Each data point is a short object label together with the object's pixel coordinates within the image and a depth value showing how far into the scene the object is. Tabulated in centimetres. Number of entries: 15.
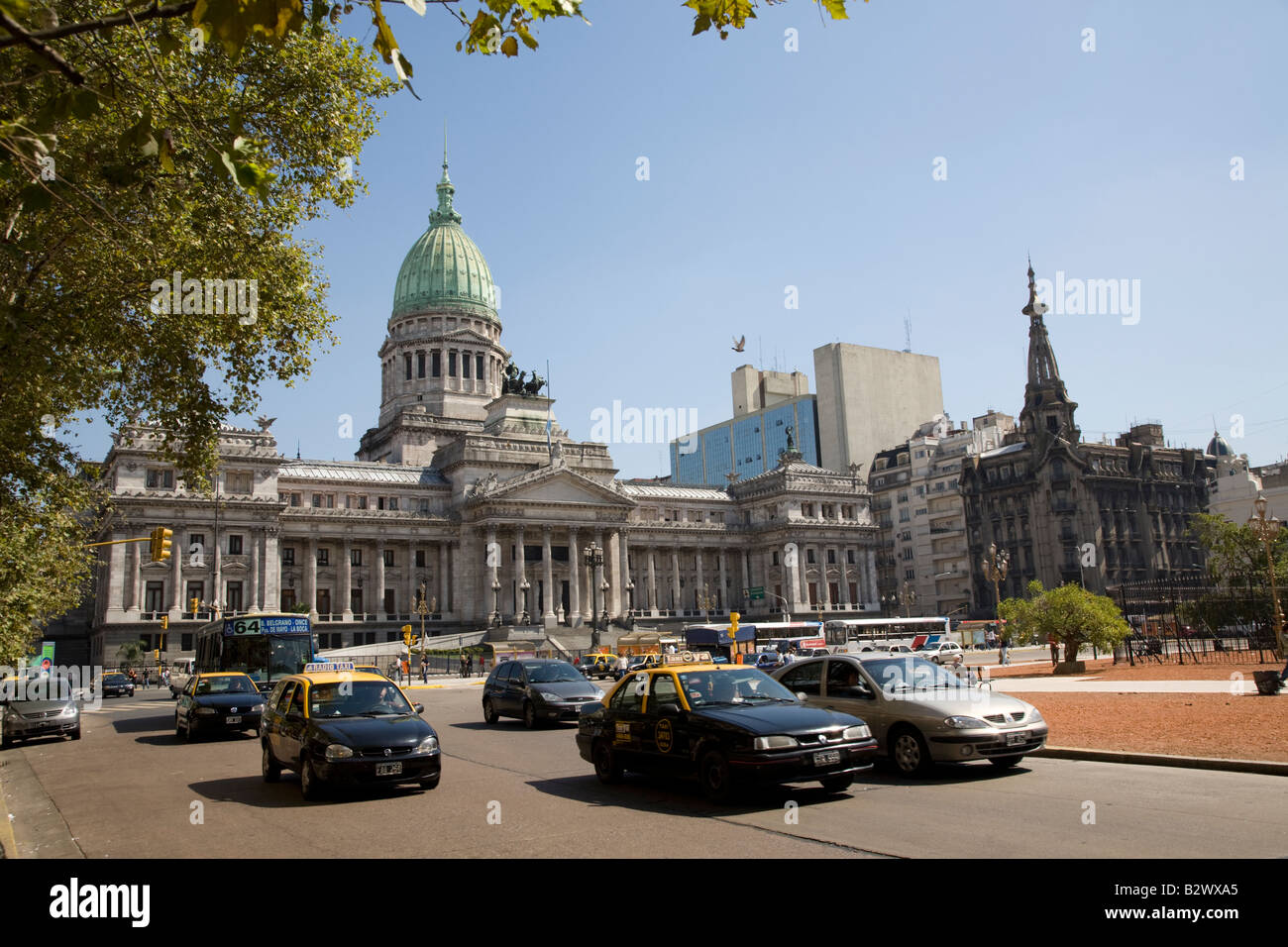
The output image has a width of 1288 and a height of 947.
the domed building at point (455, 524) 6556
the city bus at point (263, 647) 2673
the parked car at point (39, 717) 2355
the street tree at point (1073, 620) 3023
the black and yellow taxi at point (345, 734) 1230
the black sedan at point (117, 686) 4912
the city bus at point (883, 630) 6619
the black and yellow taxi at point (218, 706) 2191
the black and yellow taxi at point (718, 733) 1084
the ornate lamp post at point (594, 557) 5772
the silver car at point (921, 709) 1242
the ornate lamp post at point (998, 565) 5647
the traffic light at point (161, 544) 2700
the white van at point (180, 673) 4094
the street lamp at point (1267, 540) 3089
